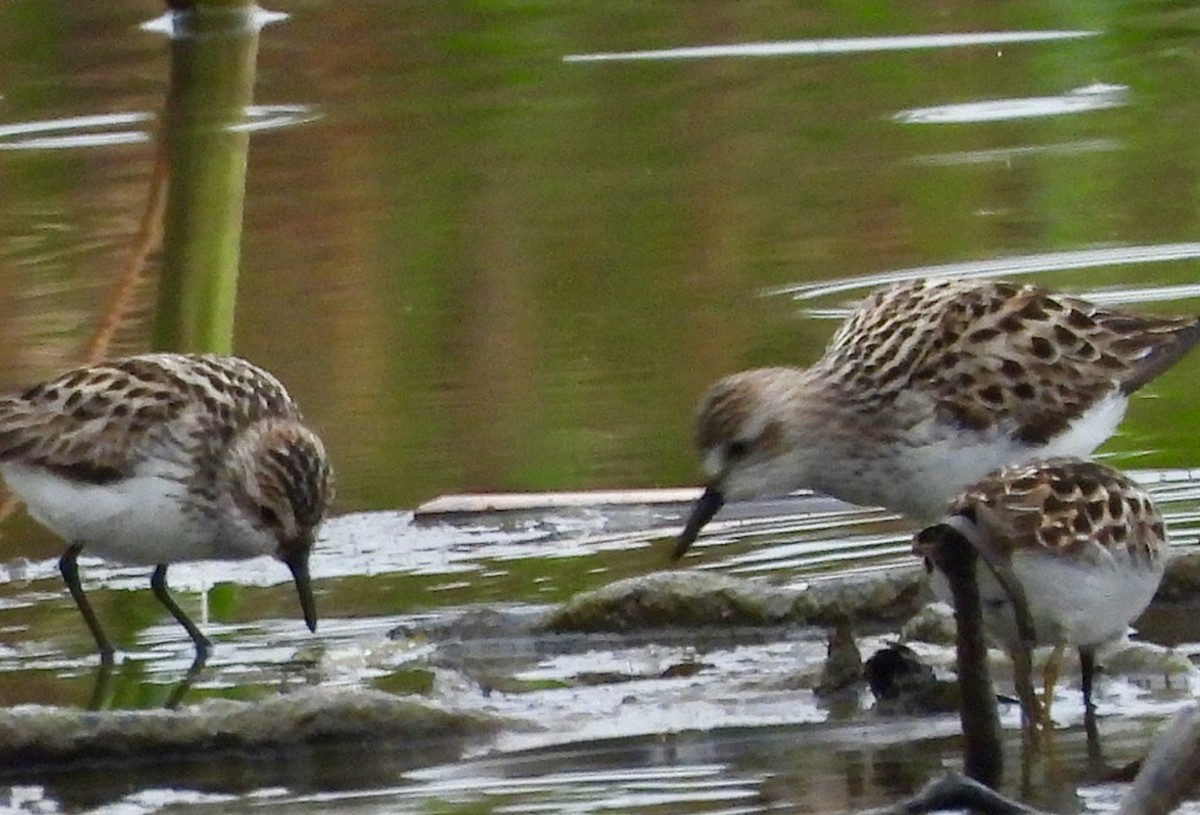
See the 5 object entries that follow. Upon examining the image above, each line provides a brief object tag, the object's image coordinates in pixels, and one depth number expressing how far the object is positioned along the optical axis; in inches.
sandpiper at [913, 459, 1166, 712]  491.8
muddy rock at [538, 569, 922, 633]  574.6
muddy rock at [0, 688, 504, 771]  503.2
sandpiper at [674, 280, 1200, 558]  619.8
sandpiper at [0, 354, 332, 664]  609.0
